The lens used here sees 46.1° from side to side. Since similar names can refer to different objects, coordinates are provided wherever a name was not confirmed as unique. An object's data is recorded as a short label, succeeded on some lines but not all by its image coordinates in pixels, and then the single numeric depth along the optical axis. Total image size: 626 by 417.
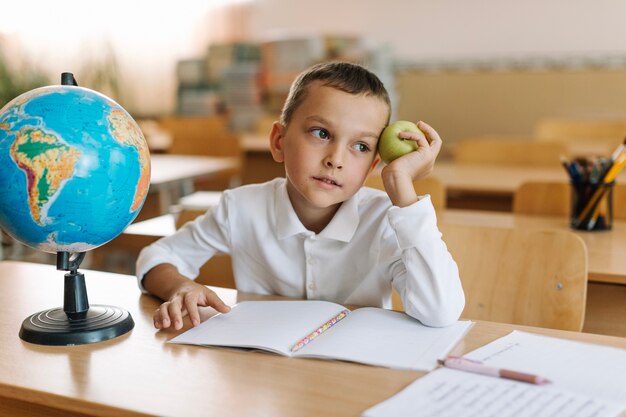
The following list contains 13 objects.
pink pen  0.97
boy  1.27
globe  1.10
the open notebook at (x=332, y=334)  1.08
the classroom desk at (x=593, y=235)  1.74
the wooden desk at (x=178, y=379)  0.92
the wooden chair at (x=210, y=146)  4.89
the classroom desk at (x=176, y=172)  3.53
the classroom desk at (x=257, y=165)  5.53
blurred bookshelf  6.41
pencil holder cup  2.24
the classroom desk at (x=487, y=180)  3.03
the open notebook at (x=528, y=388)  0.88
